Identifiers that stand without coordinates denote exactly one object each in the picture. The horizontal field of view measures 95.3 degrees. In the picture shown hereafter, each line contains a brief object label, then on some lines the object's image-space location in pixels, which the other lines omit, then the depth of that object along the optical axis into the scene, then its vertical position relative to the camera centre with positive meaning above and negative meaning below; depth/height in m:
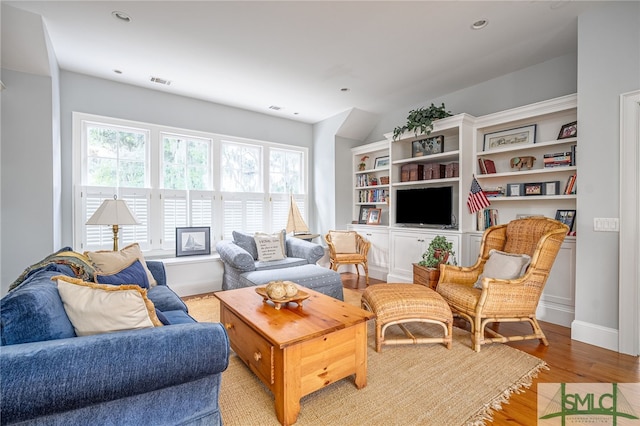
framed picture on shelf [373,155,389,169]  4.94 +0.85
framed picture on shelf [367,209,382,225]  4.98 -0.10
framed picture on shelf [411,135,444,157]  3.97 +0.92
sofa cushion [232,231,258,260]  3.94 -0.43
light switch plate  2.35 -0.11
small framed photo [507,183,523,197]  3.36 +0.25
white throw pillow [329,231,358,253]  4.67 -0.48
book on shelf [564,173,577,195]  2.90 +0.26
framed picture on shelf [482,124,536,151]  3.32 +0.88
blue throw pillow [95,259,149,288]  1.91 -0.46
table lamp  2.73 -0.03
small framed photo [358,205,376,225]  5.23 -0.06
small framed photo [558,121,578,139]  2.90 +0.81
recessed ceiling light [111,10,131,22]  2.36 +1.61
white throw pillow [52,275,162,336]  1.25 -0.42
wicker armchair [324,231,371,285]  4.44 -0.59
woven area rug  1.60 -1.13
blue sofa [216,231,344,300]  3.13 -0.67
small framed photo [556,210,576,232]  2.96 -0.06
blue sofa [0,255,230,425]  0.97 -0.58
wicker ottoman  2.30 -0.80
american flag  3.48 +0.15
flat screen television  3.87 +0.07
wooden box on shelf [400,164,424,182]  4.23 +0.58
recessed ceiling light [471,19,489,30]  2.49 +1.62
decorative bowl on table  2.03 -0.59
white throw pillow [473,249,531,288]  2.53 -0.49
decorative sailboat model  4.80 -0.16
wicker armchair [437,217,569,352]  2.33 -0.70
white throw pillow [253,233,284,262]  3.86 -0.49
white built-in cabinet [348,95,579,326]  2.97 +0.37
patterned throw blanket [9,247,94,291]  1.63 -0.31
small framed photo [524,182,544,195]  3.21 +0.25
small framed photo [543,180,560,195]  3.12 +0.25
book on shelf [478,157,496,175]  3.60 +0.56
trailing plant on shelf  3.83 +1.24
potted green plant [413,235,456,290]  3.25 -0.59
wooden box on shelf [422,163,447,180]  3.97 +0.56
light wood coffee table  1.56 -0.79
